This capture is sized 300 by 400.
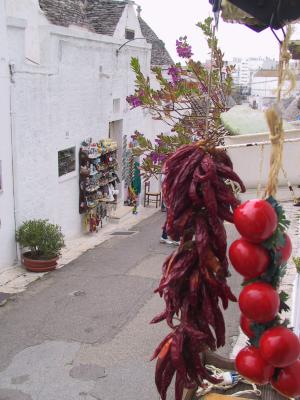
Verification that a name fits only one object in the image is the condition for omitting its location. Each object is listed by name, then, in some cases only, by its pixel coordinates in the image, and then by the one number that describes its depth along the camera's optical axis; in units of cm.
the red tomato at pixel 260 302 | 190
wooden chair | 2055
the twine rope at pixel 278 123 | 196
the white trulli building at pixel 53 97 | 1118
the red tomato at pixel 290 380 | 198
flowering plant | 529
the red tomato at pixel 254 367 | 202
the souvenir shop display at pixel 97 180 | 1471
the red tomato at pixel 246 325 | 207
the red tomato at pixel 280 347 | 192
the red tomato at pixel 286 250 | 199
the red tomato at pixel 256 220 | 185
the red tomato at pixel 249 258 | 190
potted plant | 1155
